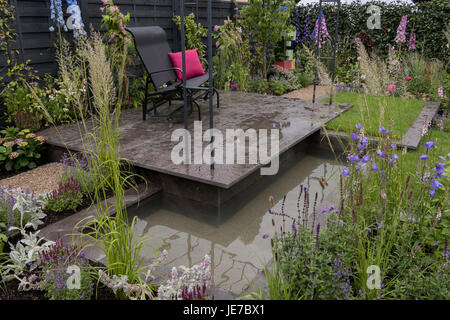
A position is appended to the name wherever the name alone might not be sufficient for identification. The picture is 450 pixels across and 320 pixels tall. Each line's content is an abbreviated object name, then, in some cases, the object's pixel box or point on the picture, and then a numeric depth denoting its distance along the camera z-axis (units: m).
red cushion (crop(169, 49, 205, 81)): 5.39
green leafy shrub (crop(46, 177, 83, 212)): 2.90
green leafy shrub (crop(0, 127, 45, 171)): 3.77
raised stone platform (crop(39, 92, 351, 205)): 3.20
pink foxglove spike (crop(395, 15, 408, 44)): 6.59
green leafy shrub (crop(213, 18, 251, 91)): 7.09
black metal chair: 4.80
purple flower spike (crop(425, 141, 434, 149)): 2.10
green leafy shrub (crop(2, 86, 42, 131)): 4.15
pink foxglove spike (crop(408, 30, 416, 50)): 6.89
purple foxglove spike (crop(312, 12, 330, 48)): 8.39
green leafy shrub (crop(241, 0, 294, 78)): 7.09
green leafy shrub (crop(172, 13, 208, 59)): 6.70
